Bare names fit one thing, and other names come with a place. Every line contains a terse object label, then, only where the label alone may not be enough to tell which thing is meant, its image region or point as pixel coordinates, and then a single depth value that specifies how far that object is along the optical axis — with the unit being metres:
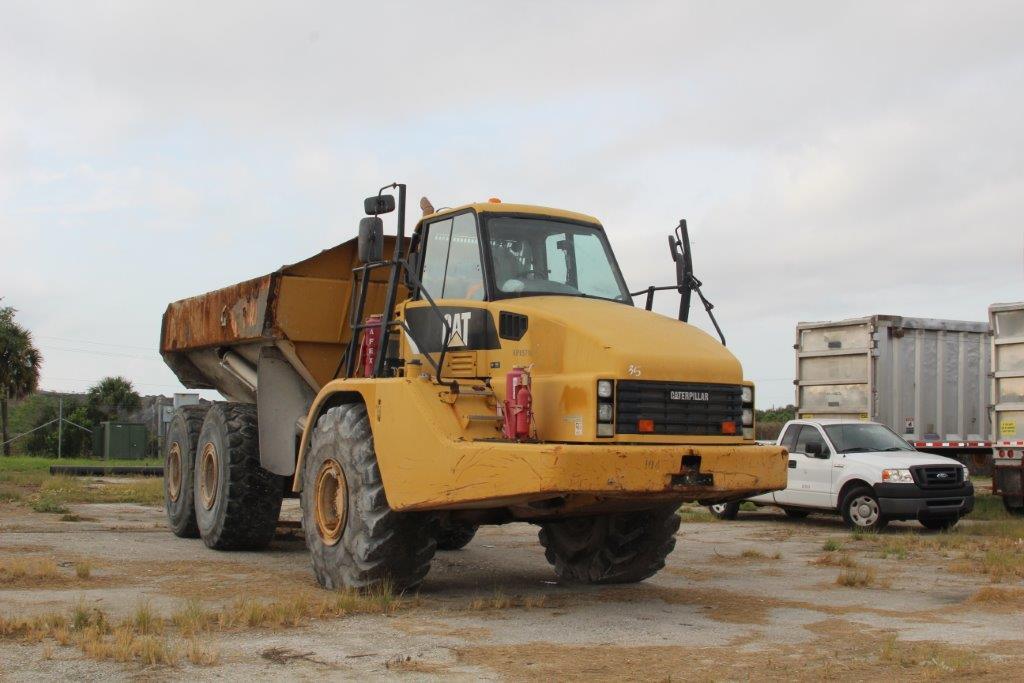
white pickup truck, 17.19
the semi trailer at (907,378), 21.70
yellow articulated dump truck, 8.62
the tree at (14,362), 47.84
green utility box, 45.69
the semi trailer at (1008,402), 19.03
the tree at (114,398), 51.94
